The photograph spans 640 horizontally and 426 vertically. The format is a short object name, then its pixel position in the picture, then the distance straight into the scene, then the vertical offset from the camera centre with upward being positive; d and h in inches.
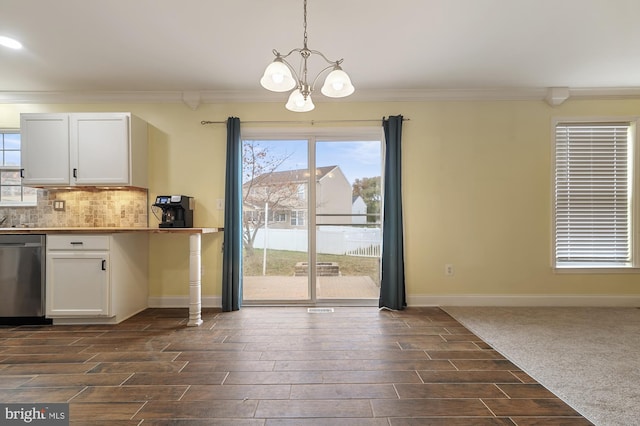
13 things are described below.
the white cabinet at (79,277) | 119.3 -23.9
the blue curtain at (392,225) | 139.9 -5.0
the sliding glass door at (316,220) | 148.6 -3.0
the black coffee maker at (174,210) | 131.0 +1.5
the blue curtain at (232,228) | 139.2 -6.4
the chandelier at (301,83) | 69.9 +30.4
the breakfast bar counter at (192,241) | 118.6 -10.5
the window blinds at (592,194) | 144.2 +9.0
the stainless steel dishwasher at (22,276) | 119.3 -23.6
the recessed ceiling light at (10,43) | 102.7 +56.6
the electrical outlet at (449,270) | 145.6 -25.9
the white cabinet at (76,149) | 129.2 +26.5
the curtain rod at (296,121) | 145.3 +42.5
